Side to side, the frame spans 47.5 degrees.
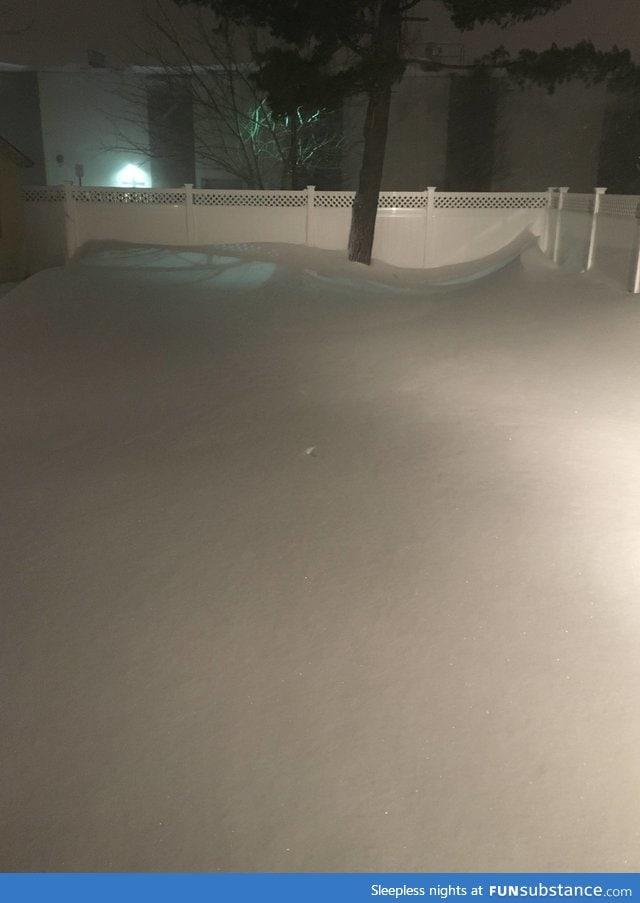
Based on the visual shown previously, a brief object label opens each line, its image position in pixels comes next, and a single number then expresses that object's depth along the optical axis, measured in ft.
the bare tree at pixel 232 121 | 68.33
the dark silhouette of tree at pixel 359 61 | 43.91
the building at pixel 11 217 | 45.75
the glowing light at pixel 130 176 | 78.23
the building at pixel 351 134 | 70.33
